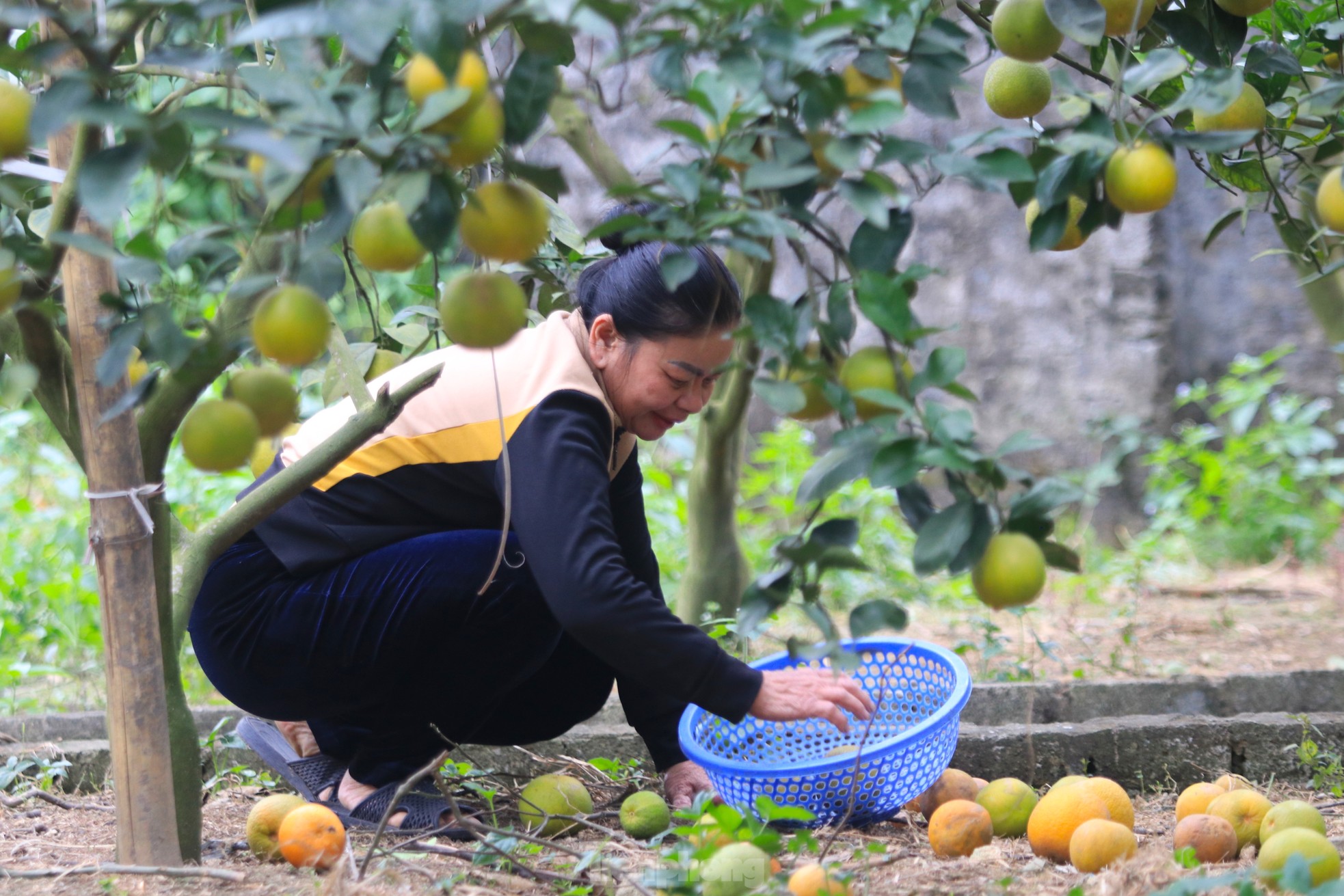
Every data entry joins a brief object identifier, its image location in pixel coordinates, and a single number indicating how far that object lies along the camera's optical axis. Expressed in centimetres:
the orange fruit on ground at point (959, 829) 518
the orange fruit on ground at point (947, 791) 538
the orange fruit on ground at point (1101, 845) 506
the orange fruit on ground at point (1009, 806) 529
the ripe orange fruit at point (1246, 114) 494
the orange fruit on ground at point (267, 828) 519
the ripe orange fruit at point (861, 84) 465
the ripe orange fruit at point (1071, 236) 488
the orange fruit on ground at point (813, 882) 484
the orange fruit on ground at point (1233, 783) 530
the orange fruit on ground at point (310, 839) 511
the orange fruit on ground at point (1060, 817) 515
